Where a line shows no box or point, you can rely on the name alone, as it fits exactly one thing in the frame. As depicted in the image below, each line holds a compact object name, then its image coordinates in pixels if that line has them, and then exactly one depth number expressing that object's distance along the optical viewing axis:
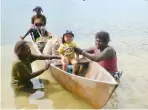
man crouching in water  4.00
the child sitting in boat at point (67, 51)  4.41
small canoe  3.49
